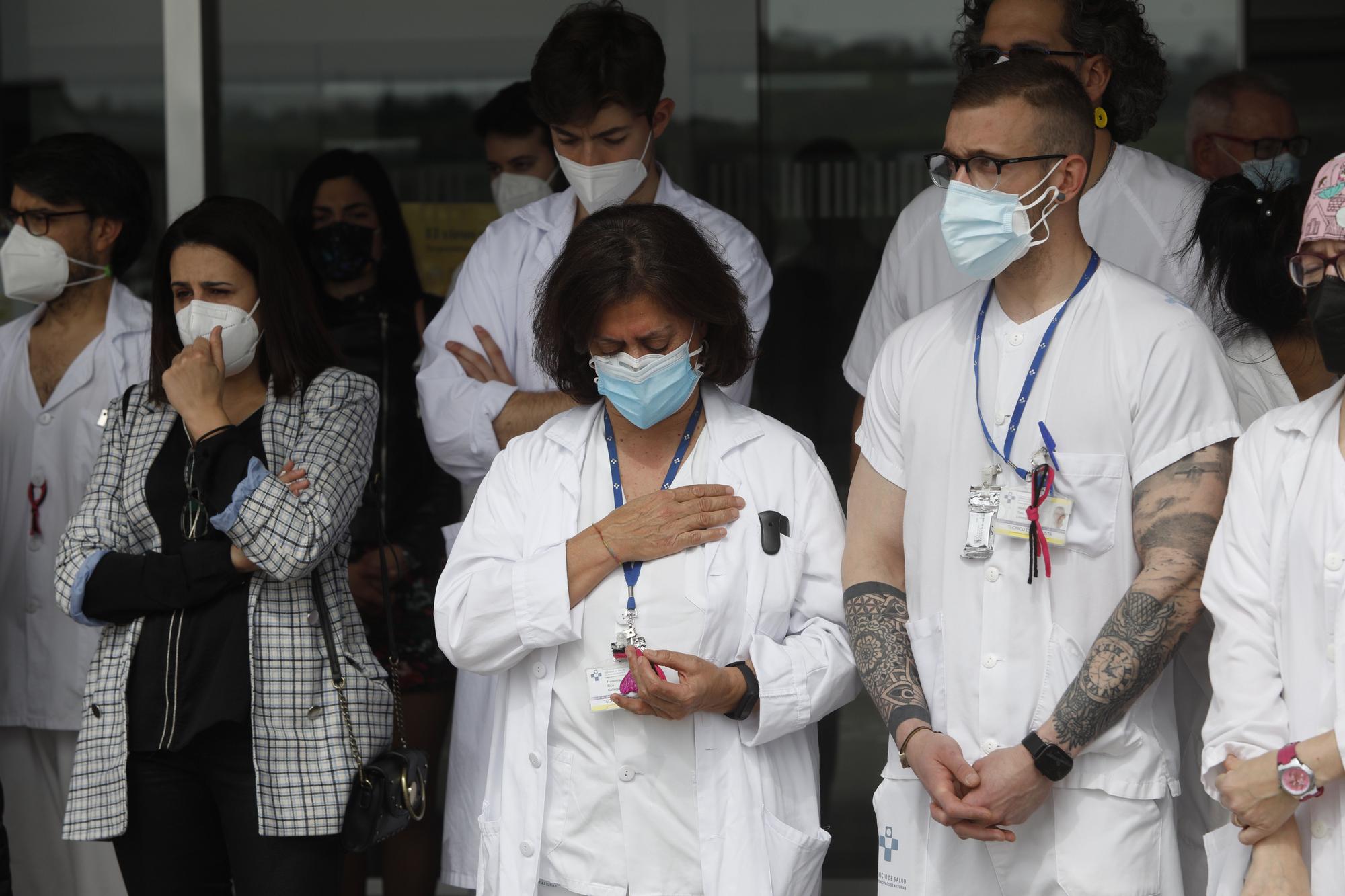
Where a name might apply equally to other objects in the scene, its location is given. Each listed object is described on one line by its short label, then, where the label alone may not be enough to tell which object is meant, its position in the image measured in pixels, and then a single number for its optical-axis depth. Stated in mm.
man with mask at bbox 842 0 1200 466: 6844
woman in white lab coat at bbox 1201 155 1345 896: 4812
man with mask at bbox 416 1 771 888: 7625
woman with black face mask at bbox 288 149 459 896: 8891
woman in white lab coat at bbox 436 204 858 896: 5660
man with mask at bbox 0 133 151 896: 8625
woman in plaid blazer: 6660
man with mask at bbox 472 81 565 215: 10008
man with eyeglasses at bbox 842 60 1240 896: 5312
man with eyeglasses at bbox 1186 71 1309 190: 9797
